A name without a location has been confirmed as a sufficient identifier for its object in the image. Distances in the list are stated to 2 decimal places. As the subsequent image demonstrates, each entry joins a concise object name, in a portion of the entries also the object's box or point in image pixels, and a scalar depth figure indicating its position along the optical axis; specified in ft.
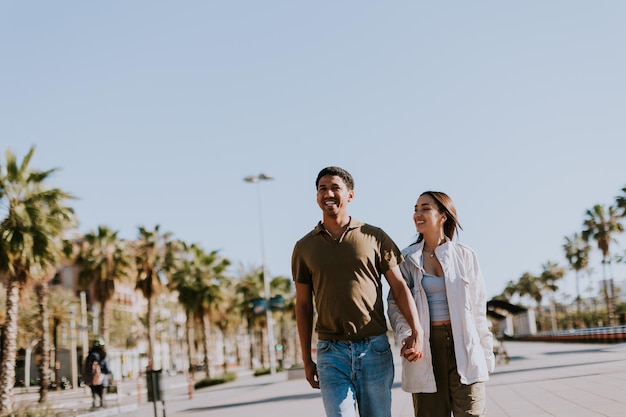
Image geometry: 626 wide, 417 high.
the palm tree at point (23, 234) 76.74
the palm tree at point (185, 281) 151.43
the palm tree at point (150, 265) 148.56
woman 14.83
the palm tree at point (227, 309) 153.69
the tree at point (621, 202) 140.77
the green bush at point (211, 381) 126.93
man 14.62
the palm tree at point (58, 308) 179.42
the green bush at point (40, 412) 54.34
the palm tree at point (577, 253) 256.60
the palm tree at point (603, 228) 197.36
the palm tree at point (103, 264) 139.95
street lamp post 141.90
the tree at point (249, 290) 198.90
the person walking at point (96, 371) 64.90
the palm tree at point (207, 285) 151.53
